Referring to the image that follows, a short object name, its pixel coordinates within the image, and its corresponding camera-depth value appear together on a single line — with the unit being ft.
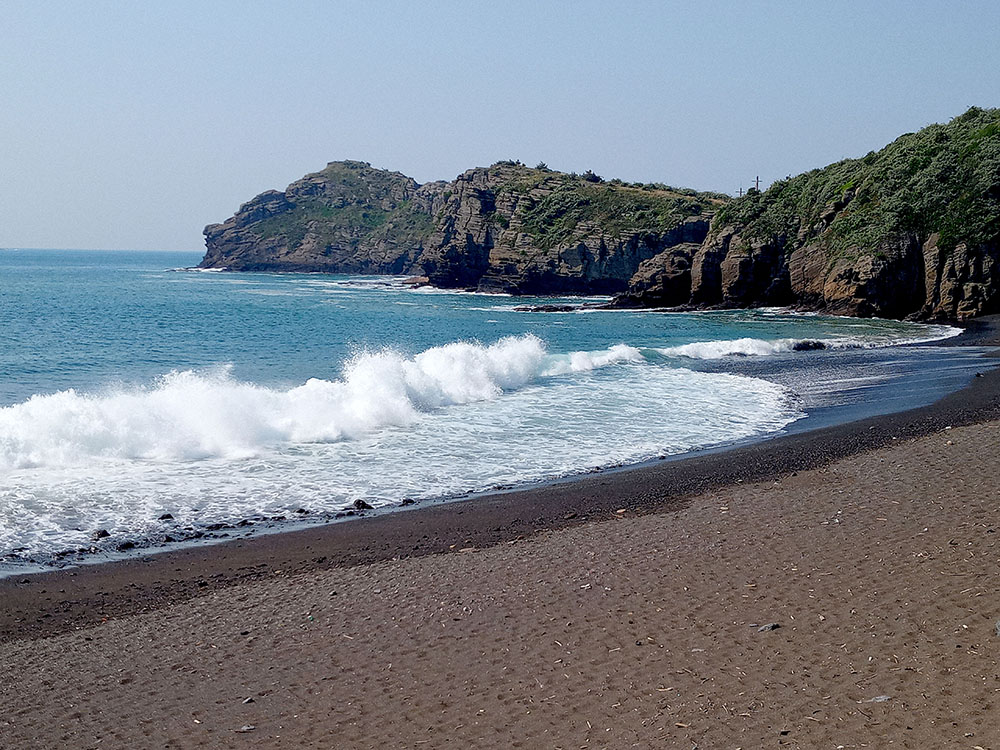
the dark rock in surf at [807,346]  110.78
